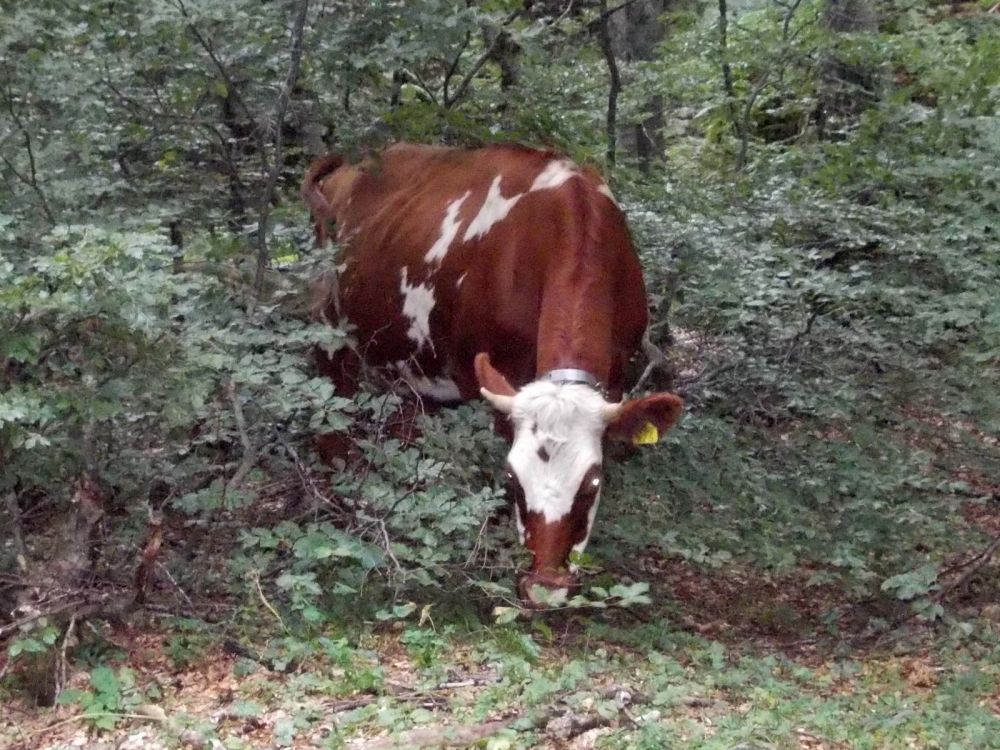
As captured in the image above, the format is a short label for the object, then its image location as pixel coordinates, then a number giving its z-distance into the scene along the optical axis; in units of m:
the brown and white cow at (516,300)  4.62
